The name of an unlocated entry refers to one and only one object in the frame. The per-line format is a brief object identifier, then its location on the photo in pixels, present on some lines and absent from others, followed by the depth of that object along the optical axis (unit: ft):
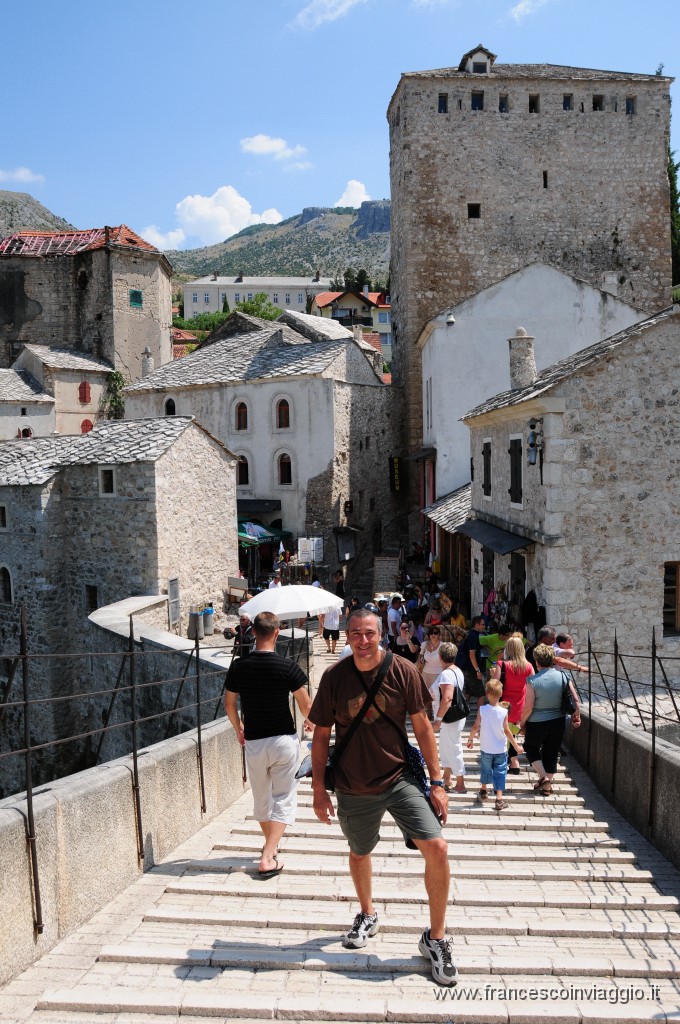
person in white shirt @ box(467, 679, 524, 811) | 25.49
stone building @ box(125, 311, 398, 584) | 96.32
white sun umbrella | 37.04
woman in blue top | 25.85
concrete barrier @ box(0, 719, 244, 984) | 14.53
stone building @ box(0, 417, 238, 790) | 63.57
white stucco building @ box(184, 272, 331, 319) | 341.00
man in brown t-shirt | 14.76
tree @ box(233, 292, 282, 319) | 226.38
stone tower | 110.63
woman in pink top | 28.89
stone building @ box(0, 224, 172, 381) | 133.80
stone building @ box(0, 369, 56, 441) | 117.80
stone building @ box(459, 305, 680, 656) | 44.06
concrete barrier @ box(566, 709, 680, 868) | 20.85
